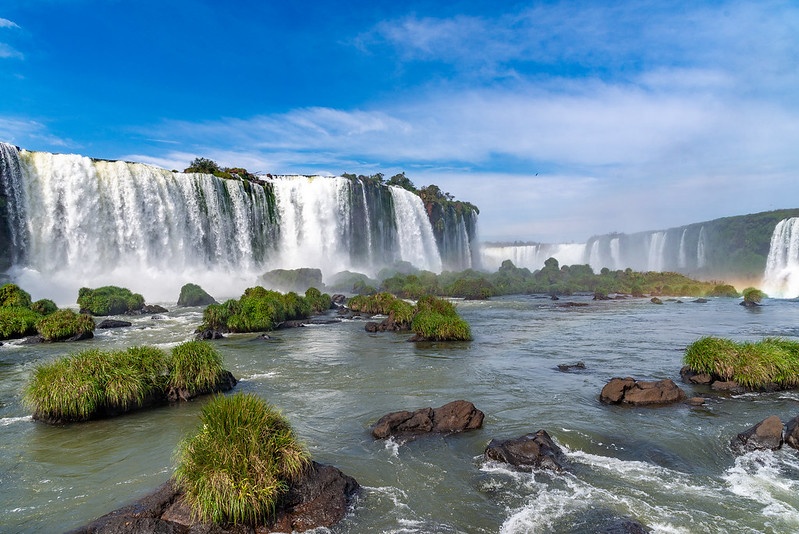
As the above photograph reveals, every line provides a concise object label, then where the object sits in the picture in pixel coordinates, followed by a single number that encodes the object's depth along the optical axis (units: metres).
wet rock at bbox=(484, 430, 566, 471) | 8.80
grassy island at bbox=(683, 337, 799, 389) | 13.75
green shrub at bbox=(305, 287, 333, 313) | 35.53
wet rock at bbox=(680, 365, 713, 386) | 14.50
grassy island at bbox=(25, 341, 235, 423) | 11.09
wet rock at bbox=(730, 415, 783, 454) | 9.48
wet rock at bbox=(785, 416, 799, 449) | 9.38
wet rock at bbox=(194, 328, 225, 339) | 24.02
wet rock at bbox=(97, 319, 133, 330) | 26.83
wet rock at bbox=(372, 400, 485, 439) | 10.61
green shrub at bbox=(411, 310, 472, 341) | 23.62
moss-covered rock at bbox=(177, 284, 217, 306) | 37.81
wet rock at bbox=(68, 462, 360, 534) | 6.23
